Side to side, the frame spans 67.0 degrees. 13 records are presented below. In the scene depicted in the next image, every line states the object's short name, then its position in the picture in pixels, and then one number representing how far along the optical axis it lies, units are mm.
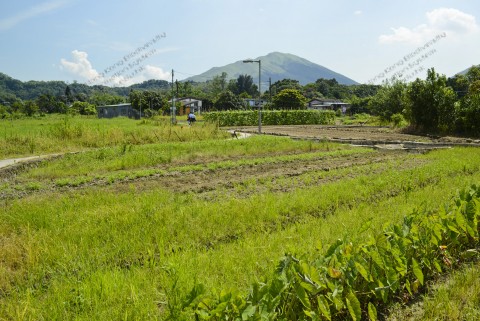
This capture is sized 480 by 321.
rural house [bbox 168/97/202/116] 71306
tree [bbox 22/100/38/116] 60031
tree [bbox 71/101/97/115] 66375
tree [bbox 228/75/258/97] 119062
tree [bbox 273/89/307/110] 63688
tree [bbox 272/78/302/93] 95938
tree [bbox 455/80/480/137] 22484
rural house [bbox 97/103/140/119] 68525
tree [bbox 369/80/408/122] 40219
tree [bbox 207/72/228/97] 109788
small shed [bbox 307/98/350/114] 85925
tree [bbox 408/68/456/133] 24047
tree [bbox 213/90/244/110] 66062
